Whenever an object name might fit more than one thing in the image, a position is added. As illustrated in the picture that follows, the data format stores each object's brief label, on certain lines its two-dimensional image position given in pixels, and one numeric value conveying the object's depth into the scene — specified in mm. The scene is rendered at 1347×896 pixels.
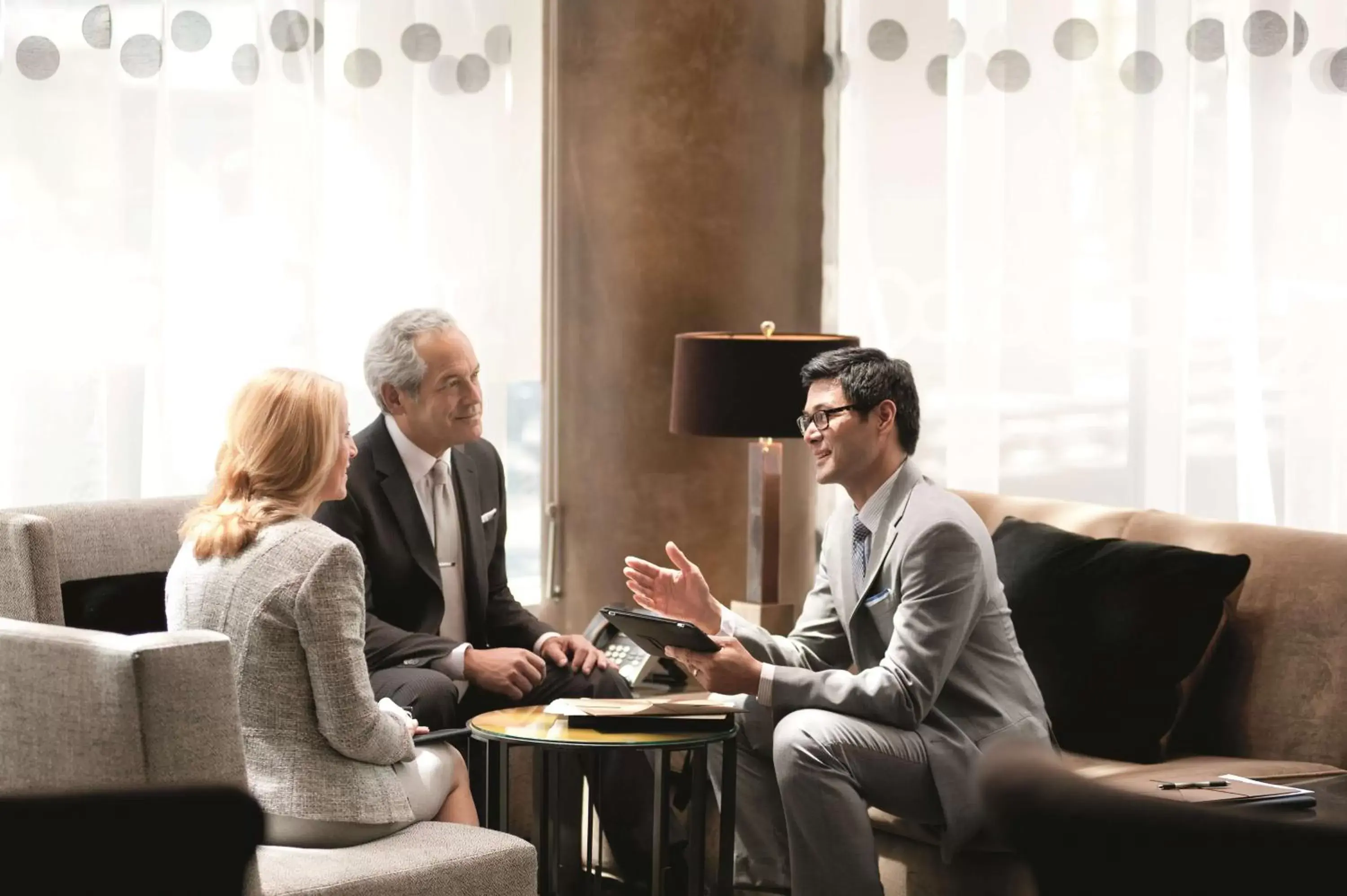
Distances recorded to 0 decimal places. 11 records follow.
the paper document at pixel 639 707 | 6200
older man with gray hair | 7081
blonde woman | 5170
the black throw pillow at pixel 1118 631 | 6694
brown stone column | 9290
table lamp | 8180
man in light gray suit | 6257
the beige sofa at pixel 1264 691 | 6357
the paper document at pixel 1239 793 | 5388
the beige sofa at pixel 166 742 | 4507
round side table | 6066
